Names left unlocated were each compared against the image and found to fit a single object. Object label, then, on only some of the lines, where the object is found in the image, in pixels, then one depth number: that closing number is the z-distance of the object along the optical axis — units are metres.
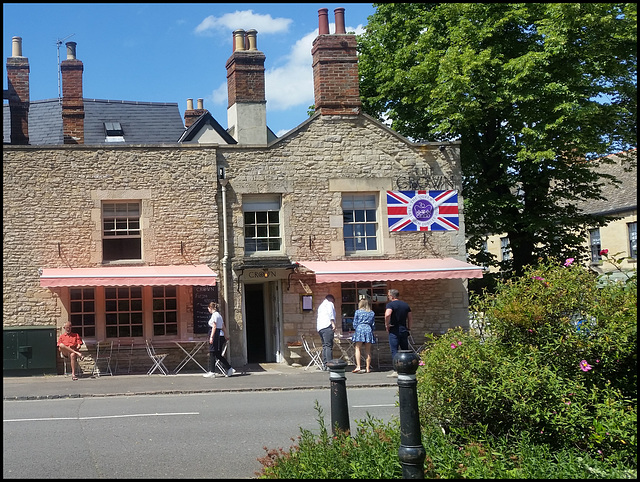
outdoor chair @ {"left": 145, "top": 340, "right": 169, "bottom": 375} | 17.77
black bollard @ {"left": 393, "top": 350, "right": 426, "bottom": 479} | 6.13
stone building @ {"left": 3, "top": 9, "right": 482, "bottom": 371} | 18.03
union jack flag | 19.34
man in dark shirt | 16.19
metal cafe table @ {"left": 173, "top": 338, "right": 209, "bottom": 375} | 18.17
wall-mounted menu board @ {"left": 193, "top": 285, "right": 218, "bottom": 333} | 18.52
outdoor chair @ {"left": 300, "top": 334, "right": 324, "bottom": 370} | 18.38
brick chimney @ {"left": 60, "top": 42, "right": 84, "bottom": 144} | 22.02
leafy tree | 20.16
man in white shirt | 17.25
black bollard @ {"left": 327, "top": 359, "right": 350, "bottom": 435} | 7.98
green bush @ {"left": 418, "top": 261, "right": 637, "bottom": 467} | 6.97
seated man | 17.16
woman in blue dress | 17.27
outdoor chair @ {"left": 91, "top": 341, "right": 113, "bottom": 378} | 18.00
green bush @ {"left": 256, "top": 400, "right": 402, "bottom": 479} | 6.49
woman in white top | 16.83
